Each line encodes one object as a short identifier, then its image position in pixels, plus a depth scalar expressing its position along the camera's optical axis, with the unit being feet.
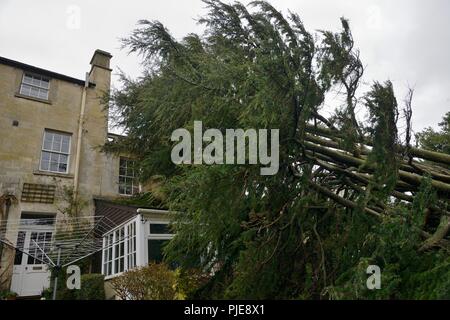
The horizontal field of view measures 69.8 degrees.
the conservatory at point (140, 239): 28.66
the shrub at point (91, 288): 31.21
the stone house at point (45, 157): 36.60
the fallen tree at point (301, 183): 11.10
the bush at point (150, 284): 18.72
